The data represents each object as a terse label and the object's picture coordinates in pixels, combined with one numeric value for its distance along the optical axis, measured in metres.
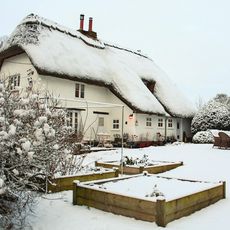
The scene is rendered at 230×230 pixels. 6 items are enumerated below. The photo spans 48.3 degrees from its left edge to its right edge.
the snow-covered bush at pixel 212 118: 19.62
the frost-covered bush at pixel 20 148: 3.98
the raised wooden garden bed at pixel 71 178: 6.18
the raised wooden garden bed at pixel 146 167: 8.31
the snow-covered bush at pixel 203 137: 18.21
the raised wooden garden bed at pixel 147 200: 4.55
